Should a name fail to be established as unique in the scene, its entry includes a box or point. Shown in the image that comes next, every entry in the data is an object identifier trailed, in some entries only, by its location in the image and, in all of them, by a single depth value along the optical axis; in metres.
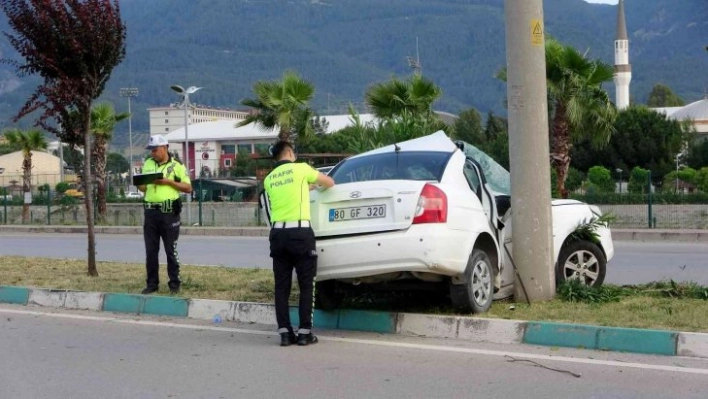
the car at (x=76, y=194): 37.85
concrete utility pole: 8.71
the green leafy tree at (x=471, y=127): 77.50
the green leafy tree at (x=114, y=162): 105.75
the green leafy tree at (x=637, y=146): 60.84
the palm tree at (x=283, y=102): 30.59
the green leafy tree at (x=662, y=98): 120.75
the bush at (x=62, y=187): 51.38
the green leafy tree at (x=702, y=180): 33.94
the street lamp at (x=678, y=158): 57.88
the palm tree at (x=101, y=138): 35.54
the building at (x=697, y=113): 87.50
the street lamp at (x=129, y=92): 73.12
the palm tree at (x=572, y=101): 23.58
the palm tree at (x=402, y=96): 26.58
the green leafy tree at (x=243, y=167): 71.63
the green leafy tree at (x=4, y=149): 118.12
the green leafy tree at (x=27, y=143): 42.99
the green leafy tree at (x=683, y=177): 36.12
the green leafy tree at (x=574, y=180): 39.68
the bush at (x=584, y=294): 8.76
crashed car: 7.62
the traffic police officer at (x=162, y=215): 10.41
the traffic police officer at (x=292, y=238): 7.70
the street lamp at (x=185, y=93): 37.33
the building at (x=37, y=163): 94.28
